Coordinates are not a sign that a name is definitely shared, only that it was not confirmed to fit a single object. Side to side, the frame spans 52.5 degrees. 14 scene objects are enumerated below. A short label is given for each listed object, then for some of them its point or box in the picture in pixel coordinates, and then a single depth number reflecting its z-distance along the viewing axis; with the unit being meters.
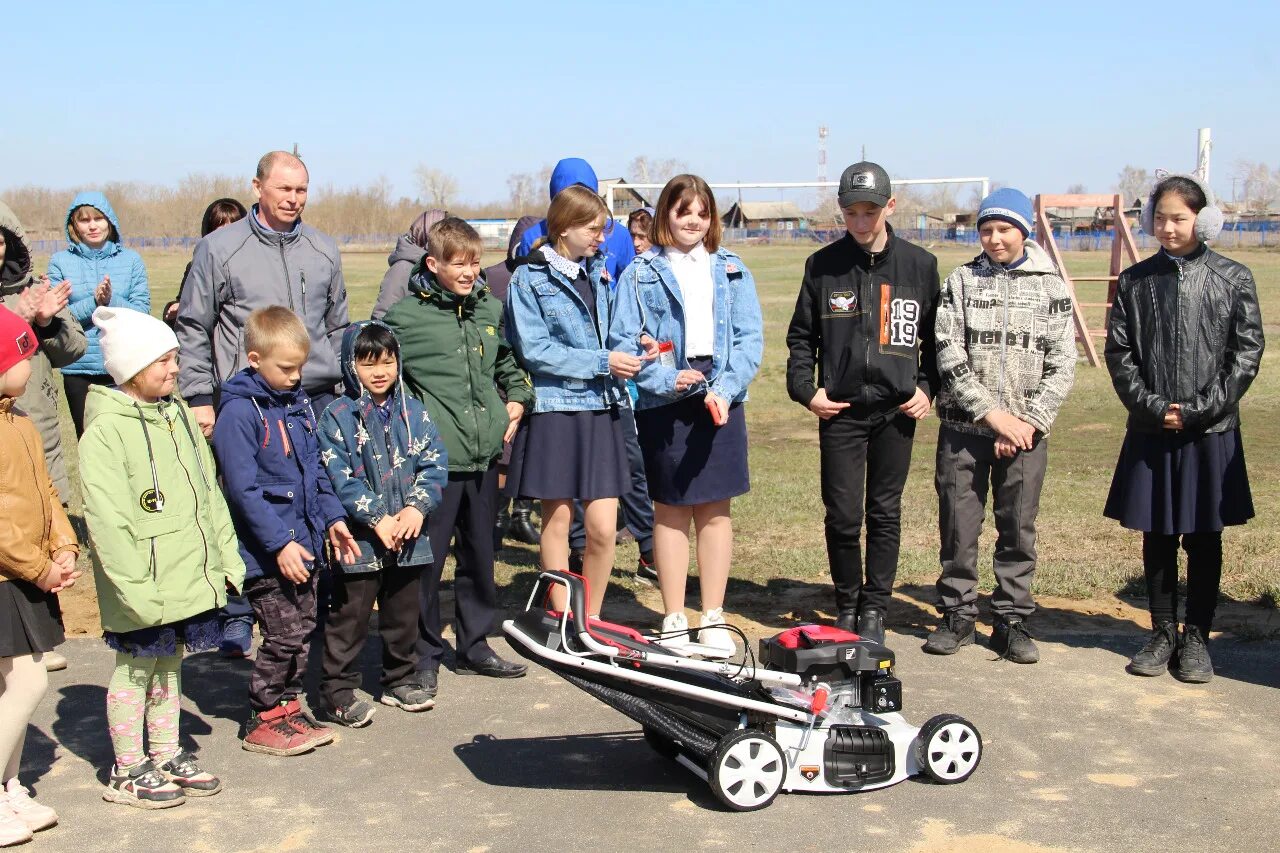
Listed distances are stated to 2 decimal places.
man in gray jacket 5.57
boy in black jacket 5.95
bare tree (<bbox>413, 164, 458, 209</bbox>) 103.01
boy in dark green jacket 5.50
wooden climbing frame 18.52
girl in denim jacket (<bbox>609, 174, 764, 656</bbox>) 5.76
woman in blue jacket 8.02
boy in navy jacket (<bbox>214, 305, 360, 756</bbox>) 4.72
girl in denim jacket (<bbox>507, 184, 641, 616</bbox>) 5.67
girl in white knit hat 4.22
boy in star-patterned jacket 5.05
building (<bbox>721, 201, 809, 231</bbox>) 79.62
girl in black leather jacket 5.61
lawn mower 4.29
